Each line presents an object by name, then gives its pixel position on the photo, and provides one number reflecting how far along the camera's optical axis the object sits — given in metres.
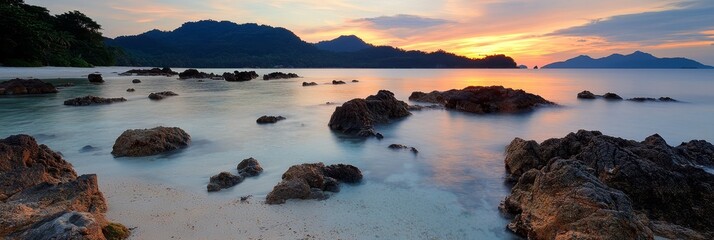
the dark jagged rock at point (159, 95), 24.16
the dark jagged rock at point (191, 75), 54.34
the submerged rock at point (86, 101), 19.75
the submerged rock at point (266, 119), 15.27
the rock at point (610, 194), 4.38
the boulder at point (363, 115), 12.98
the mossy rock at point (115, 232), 4.78
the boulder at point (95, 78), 36.69
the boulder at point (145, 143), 9.22
